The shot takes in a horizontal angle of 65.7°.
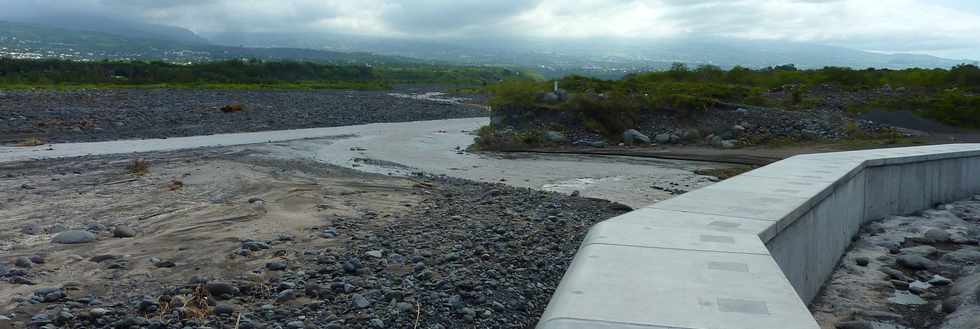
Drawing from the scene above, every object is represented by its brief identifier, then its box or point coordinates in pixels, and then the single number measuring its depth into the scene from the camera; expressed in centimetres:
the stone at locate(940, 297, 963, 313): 704
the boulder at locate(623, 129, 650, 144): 2327
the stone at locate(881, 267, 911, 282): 829
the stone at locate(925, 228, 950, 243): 1030
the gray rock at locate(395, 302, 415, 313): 602
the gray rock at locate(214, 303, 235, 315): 584
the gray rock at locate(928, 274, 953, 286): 810
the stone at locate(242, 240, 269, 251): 797
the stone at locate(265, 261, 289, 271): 717
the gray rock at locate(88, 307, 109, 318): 566
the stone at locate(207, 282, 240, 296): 629
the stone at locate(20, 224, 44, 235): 877
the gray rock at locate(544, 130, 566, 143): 2319
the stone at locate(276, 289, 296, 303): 625
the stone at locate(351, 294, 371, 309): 611
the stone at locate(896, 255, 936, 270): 872
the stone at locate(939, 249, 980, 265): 898
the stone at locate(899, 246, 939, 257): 936
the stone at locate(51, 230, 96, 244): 823
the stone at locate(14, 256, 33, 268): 704
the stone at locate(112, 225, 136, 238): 861
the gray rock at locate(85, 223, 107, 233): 886
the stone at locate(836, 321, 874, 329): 644
